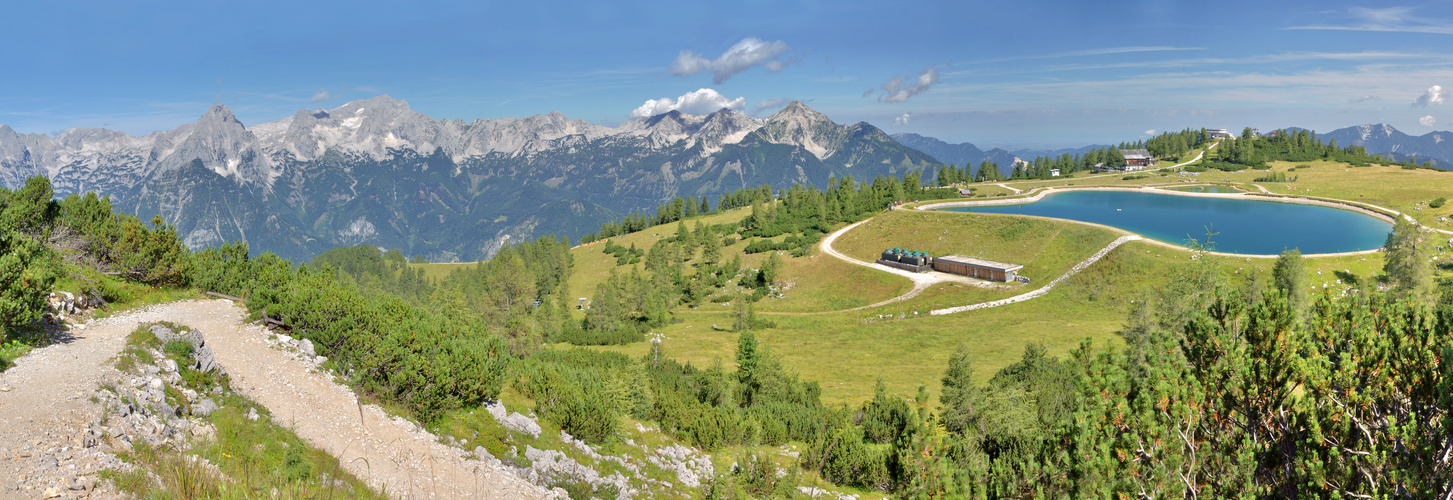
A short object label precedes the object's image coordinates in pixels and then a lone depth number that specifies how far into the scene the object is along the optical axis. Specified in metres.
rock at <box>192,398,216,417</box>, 15.81
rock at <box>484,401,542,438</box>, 20.67
